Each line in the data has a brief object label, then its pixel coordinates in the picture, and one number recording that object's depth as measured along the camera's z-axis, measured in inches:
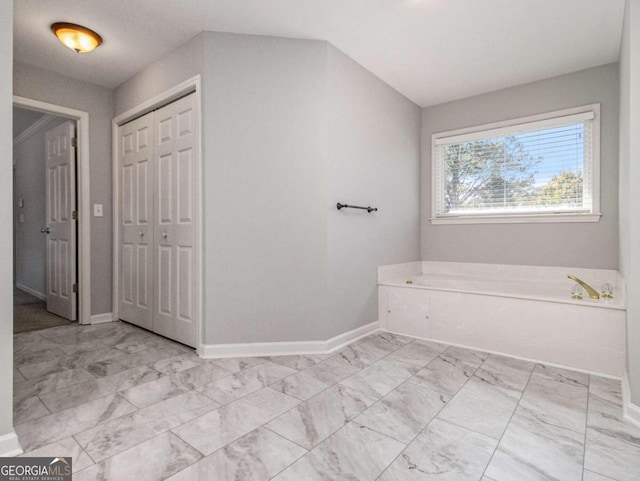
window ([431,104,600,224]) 115.1
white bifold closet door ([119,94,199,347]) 102.5
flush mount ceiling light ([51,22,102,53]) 92.1
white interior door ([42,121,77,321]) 129.8
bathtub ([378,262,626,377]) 86.5
